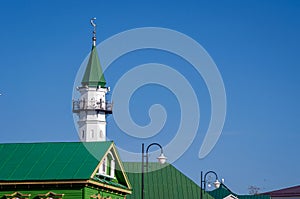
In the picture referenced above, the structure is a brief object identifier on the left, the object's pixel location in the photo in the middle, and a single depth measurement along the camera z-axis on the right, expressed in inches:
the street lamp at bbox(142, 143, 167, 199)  2701.8
